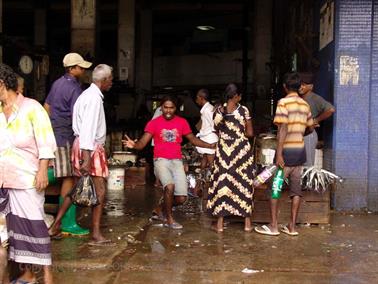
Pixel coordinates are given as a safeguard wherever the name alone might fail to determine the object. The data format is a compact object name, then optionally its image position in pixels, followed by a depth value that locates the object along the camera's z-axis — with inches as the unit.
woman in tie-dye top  157.8
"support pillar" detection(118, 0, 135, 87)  679.1
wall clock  488.9
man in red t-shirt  254.2
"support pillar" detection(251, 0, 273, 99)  674.2
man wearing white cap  230.2
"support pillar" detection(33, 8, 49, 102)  517.7
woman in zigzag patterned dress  248.5
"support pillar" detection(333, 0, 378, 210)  287.3
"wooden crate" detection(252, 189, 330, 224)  266.4
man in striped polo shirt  241.1
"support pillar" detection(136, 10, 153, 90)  802.2
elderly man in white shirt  214.7
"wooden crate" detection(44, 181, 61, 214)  262.8
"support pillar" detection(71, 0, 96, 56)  528.7
